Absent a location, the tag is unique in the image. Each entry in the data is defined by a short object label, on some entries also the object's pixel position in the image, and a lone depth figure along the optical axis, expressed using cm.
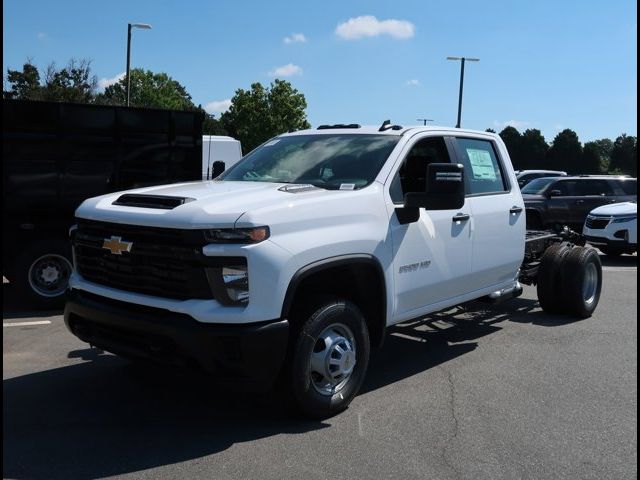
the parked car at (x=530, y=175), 2664
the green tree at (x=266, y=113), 5472
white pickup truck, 366
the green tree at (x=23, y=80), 3731
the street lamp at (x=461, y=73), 3484
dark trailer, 730
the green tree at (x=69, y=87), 3053
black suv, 1617
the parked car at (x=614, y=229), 1286
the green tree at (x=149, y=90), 6398
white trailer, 1500
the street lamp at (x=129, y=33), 2745
